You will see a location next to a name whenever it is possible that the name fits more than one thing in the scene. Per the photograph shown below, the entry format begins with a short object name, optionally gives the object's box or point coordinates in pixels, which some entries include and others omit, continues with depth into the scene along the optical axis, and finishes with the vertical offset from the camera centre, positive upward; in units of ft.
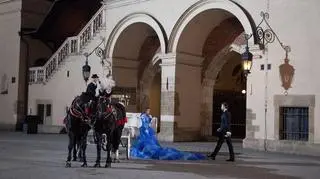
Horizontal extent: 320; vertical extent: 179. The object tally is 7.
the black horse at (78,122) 39.24 -0.34
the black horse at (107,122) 39.29 -0.31
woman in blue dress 47.50 -2.87
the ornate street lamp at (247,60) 57.82 +6.78
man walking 46.65 -0.90
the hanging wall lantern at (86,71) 76.95 +7.03
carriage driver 39.68 +2.19
